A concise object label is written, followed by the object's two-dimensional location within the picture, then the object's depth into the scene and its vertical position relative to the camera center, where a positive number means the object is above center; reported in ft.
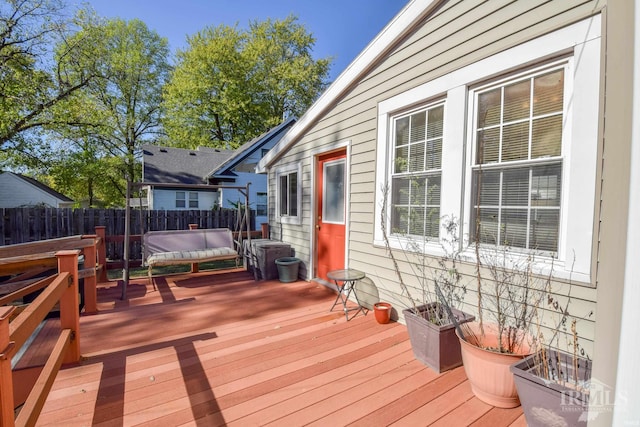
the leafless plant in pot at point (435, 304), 7.38 -3.03
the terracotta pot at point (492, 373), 5.87 -3.57
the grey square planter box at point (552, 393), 4.56 -3.19
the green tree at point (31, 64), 28.40 +14.40
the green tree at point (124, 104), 46.19 +18.80
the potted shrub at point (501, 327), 5.97 -2.97
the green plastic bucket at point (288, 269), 16.15 -3.84
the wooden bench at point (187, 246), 15.80 -2.91
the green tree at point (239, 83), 59.21 +25.83
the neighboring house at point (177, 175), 42.55 +3.83
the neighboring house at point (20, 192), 50.75 +1.06
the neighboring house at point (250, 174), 39.79 +3.98
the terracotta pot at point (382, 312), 10.30 -3.95
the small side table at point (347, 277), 10.74 -2.83
